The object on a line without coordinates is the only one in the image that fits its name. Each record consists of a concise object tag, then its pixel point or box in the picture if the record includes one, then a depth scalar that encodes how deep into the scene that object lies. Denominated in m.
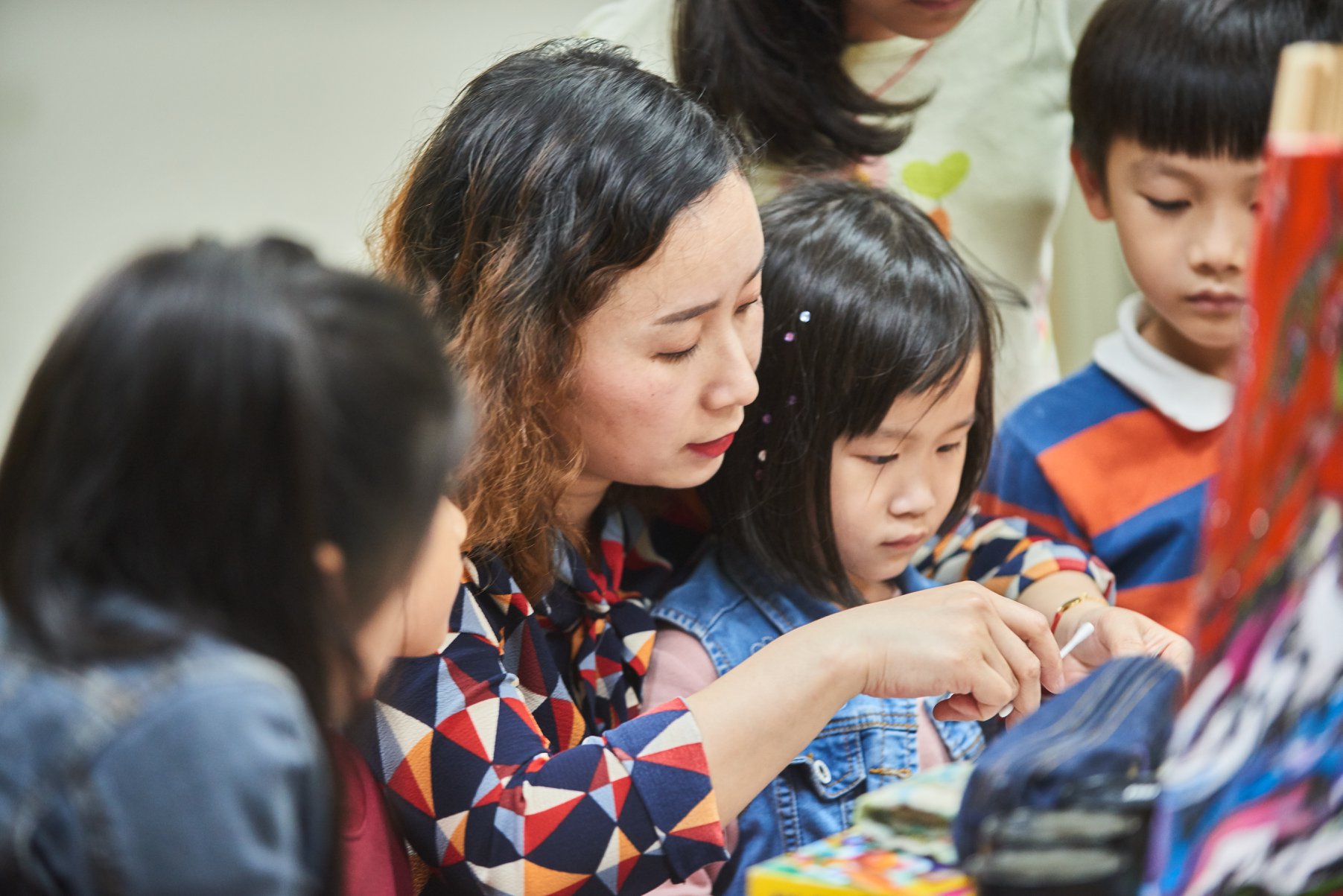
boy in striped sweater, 2.04
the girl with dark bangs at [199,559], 1.54
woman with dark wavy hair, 1.74
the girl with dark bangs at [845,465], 1.92
